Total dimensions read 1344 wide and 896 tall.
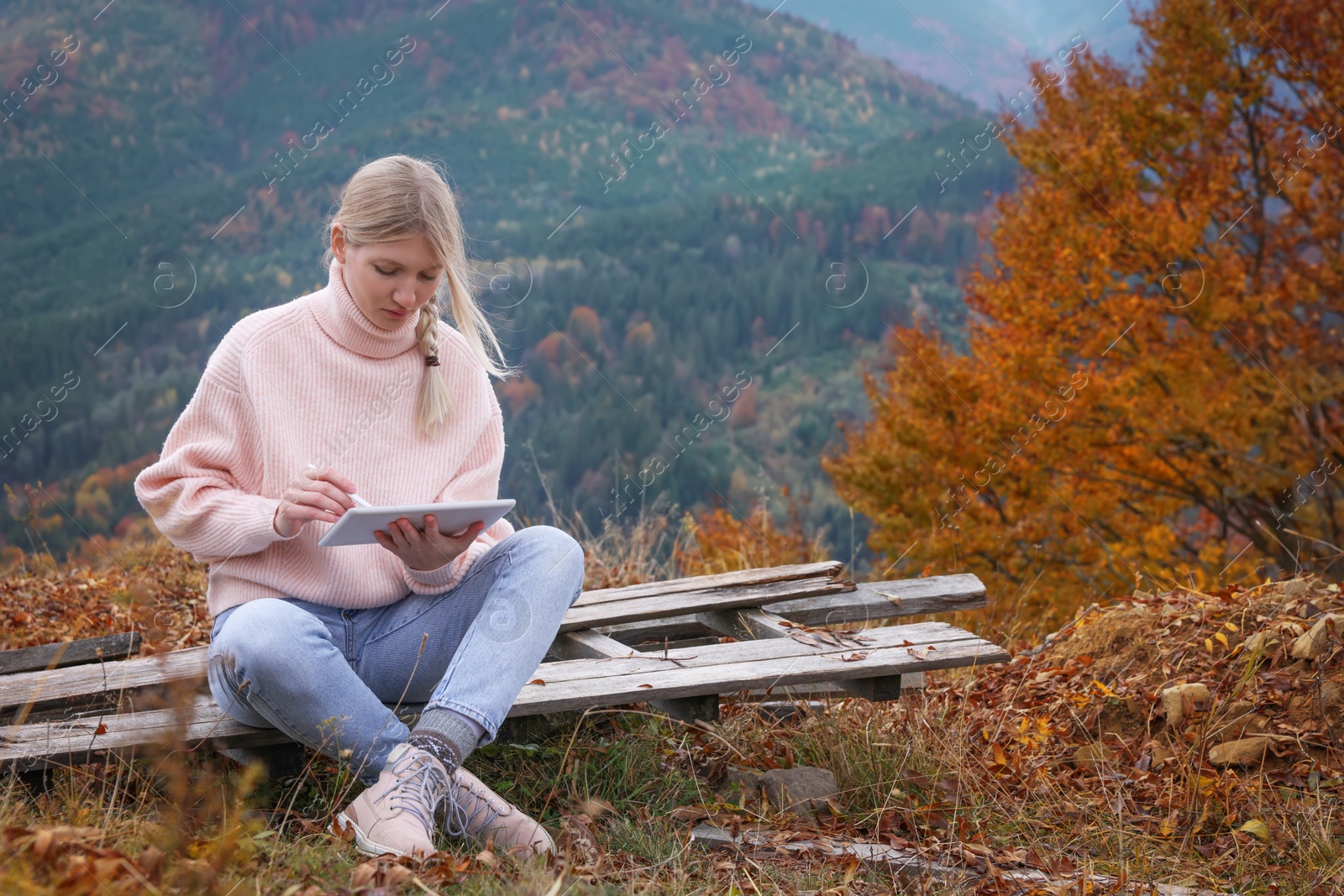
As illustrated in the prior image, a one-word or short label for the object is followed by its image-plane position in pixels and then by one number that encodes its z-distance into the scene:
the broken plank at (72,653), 3.45
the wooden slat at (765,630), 3.10
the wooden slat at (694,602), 3.45
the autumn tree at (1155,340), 11.90
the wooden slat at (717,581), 3.75
